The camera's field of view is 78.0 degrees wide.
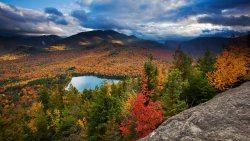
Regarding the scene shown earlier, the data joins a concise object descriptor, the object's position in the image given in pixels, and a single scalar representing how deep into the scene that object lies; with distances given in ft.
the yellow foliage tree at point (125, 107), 94.40
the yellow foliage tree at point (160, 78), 105.06
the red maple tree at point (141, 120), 67.33
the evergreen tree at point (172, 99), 72.21
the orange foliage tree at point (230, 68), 78.67
